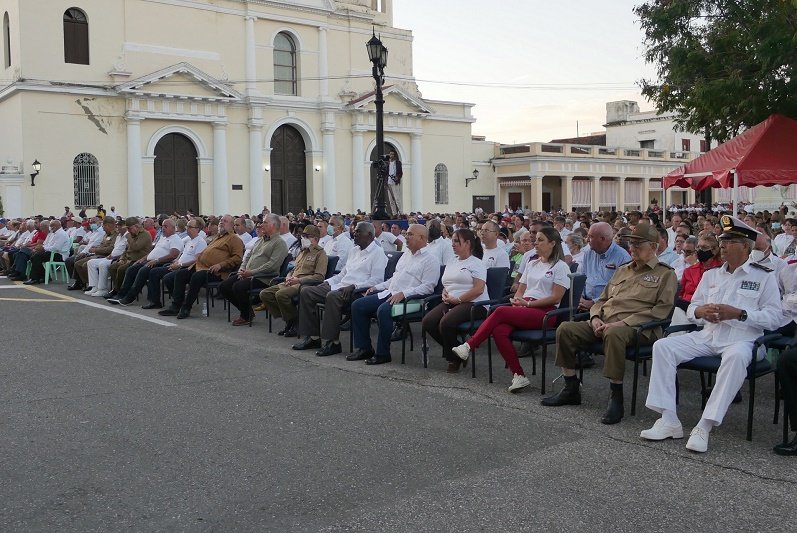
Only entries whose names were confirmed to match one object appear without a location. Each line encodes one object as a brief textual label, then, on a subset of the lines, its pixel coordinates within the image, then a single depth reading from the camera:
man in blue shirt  8.30
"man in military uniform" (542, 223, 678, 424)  6.57
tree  14.50
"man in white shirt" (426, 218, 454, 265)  10.92
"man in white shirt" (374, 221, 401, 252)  15.13
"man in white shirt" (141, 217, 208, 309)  13.26
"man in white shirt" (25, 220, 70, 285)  18.16
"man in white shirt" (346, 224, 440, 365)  8.97
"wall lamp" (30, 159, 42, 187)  29.92
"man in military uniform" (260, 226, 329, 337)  10.45
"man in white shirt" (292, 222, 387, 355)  9.41
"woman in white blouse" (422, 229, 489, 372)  8.16
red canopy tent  14.66
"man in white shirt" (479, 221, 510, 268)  10.34
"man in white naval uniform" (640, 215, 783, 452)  5.64
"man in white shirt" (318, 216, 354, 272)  11.96
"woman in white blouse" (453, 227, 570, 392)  7.38
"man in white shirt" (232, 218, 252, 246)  15.53
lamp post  16.73
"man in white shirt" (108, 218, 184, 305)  13.98
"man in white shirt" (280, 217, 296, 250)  12.34
